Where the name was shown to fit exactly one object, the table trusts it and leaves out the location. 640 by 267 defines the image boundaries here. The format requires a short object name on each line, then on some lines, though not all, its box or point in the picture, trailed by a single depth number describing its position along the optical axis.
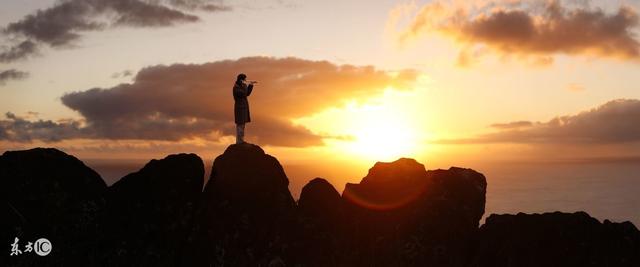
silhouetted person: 34.91
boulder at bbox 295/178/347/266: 32.22
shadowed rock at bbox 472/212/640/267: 30.48
